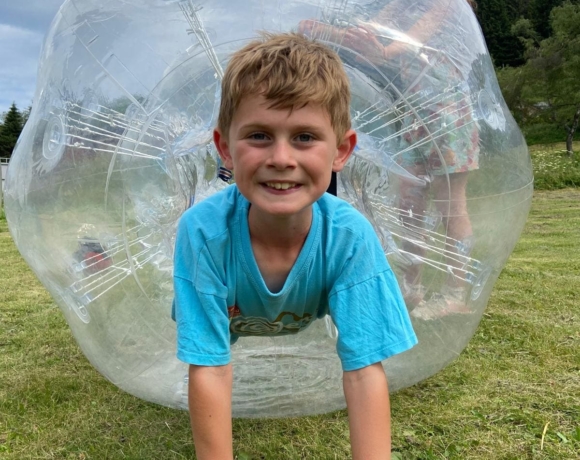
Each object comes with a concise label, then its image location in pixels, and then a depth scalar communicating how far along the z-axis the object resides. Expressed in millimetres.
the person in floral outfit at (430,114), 1995
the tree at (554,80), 17906
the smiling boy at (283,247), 1231
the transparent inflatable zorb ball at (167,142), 1962
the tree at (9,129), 35625
